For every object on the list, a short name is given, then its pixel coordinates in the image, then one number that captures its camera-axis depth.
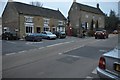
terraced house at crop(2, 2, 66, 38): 18.02
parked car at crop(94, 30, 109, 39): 17.11
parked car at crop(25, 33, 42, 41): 13.83
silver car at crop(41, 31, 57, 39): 16.08
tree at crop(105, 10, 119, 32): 37.06
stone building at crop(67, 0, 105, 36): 27.45
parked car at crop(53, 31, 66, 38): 17.85
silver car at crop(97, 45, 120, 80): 2.21
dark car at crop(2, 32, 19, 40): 14.68
